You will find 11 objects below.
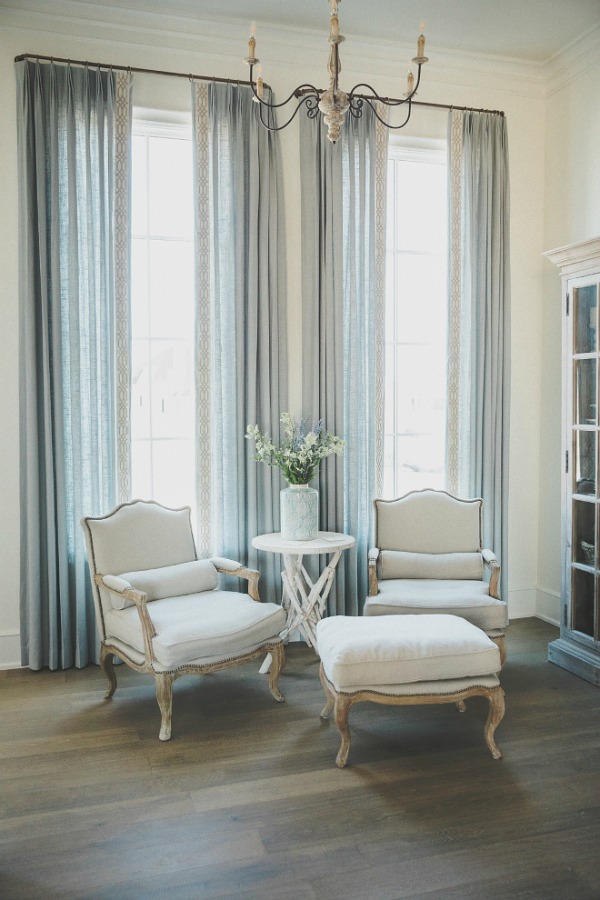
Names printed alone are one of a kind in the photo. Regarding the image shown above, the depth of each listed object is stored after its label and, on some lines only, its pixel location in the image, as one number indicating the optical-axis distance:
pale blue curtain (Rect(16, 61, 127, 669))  4.00
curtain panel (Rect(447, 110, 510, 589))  4.78
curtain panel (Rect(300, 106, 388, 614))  4.49
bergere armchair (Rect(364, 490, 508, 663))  3.83
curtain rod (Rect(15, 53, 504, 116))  3.97
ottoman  3.01
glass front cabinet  3.96
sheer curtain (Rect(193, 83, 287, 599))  4.33
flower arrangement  4.21
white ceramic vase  4.17
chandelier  2.48
